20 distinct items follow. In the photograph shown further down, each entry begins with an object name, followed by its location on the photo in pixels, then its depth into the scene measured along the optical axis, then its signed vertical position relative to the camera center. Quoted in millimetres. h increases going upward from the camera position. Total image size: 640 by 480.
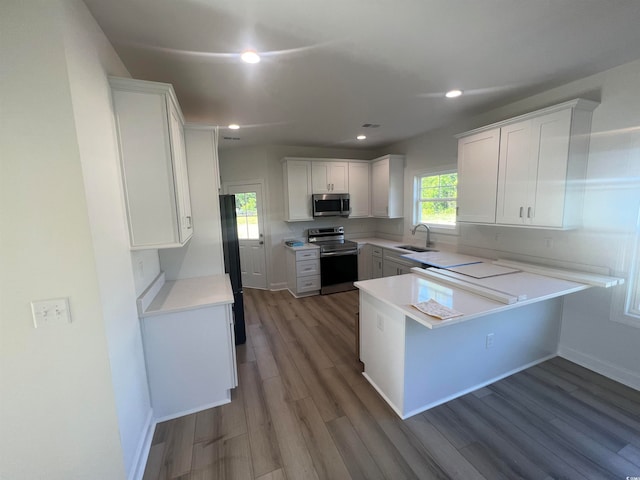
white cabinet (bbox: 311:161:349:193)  4633 +559
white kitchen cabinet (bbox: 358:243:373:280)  4785 -1023
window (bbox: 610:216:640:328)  2102 -772
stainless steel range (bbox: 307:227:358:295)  4520 -977
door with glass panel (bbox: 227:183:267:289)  4734 -404
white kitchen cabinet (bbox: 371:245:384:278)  4445 -955
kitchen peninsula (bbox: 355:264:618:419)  1873 -1051
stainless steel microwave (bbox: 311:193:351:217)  4648 +59
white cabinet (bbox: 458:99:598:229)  2213 +337
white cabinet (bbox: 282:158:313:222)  4469 +337
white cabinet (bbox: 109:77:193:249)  1639 +333
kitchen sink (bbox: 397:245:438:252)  3985 -677
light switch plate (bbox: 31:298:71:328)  1162 -444
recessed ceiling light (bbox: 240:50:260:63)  1715 +1036
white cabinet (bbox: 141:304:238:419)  1895 -1125
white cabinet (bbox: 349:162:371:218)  4895 +341
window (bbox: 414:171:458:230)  3758 +90
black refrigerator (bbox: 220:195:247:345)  2809 -467
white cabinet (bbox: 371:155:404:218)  4484 +370
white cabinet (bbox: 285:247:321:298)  4383 -1071
